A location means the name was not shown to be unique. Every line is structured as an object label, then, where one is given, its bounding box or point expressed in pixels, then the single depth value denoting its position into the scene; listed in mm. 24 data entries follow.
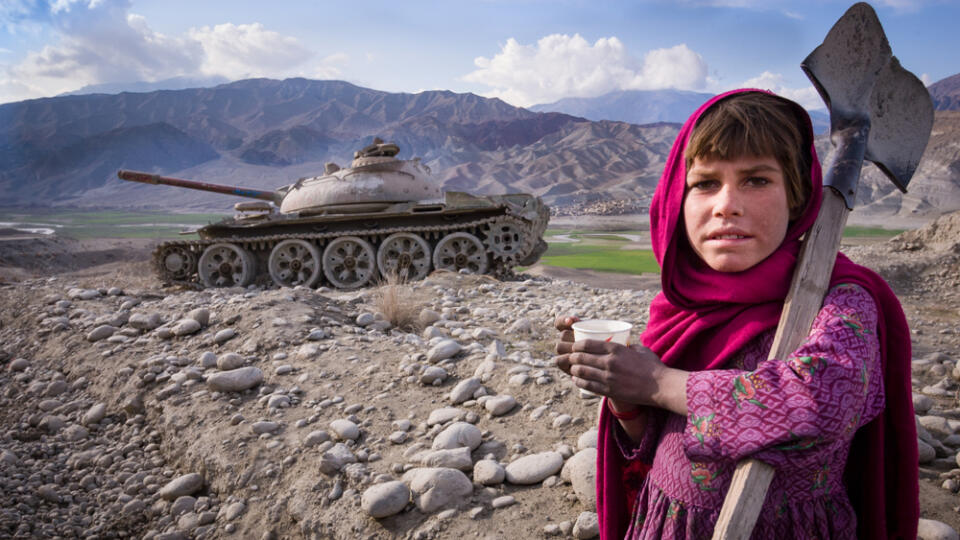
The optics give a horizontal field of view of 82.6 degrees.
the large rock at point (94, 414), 3861
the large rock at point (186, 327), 4926
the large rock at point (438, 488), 2297
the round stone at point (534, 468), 2400
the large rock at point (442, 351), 3802
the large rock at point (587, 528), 2041
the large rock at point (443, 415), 2990
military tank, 9758
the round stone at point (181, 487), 2904
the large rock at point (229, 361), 4047
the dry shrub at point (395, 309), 5453
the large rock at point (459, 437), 2689
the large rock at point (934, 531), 1915
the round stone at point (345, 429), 2932
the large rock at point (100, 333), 5125
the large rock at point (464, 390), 3244
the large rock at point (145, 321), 5262
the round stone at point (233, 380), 3715
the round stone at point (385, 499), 2295
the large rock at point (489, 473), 2406
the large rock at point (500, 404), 3047
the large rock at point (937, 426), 2715
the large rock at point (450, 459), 2521
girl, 1079
